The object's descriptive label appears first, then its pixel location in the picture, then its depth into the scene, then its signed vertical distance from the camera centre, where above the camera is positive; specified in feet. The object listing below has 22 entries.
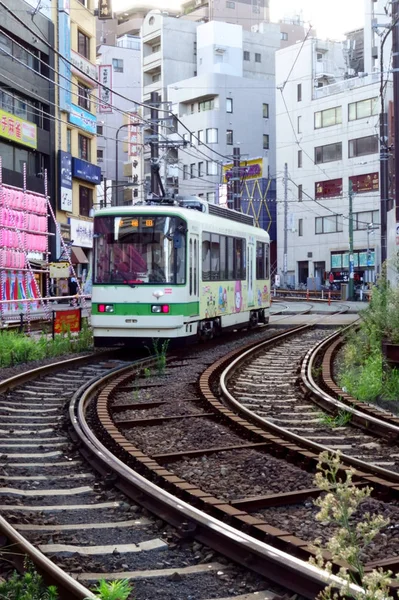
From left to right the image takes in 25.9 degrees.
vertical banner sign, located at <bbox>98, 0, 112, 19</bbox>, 183.21 +58.30
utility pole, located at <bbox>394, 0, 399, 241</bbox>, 55.42 +13.73
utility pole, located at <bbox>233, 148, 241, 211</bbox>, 141.69 +18.51
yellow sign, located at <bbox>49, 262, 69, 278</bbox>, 95.36 +1.69
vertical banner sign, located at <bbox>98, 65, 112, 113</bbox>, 163.63 +39.58
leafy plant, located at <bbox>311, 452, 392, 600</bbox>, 9.77 -2.91
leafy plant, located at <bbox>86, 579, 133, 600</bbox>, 13.74 -4.92
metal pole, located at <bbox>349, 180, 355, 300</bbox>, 171.42 +4.81
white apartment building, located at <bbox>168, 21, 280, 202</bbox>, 234.58 +50.49
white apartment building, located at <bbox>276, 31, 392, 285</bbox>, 201.57 +30.00
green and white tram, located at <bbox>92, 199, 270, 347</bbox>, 55.77 +0.73
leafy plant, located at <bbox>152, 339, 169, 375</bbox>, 50.30 -4.57
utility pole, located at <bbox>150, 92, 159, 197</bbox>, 90.81 +19.04
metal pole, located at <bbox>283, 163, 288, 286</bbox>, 203.51 +15.18
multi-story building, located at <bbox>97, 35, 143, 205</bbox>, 249.14 +51.51
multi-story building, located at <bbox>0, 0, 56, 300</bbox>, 124.47 +26.82
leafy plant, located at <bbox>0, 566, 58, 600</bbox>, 13.75 -4.88
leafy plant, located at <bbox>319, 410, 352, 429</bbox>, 31.89 -5.12
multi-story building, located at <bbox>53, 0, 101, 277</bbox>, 142.51 +26.35
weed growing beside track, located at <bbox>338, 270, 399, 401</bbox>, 37.83 -3.97
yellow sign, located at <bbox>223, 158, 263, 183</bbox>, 206.28 +27.72
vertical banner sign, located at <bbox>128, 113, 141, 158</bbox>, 206.39 +35.33
